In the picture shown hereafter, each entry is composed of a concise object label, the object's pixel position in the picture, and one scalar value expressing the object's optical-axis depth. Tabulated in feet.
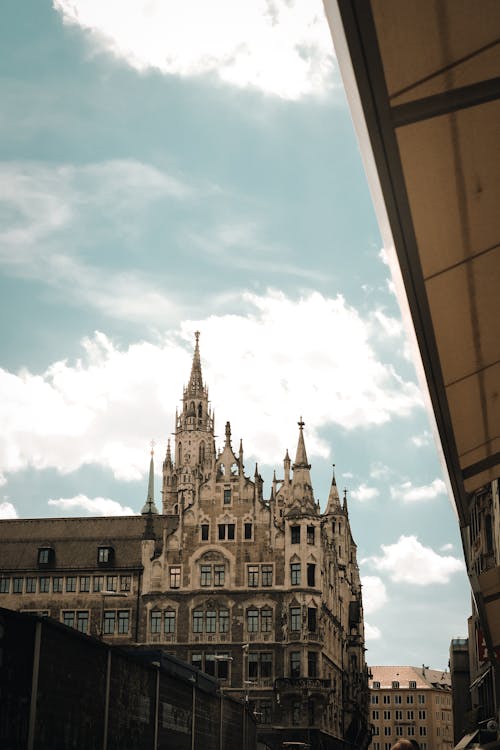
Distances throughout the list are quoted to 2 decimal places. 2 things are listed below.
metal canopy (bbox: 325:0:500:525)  19.07
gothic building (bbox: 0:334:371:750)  215.10
